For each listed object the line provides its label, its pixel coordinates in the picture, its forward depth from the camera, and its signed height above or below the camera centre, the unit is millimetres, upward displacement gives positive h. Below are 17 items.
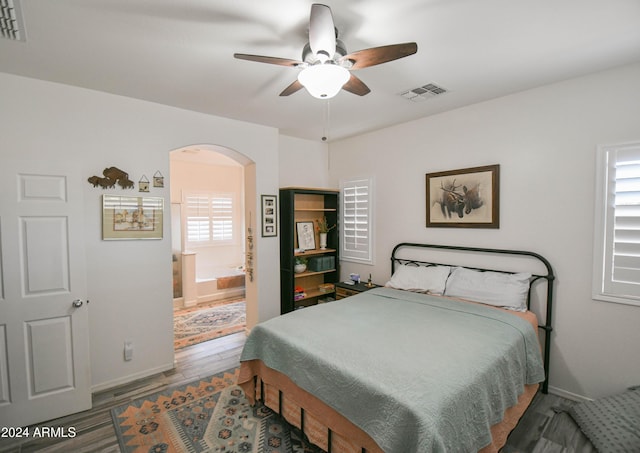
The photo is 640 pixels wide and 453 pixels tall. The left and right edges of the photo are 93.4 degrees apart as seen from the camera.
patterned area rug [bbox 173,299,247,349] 4105 -1661
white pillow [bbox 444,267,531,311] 2725 -712
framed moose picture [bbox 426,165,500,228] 3080 +172
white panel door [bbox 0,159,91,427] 2355 -647
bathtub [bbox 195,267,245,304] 5691 -1347
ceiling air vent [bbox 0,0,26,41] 1653 +1156
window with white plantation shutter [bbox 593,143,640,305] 2336 -109
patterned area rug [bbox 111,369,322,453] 2150 -1649
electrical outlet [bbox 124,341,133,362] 3004 -1346
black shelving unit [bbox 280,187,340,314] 4059 -540
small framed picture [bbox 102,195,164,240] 2881 -16
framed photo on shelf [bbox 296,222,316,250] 4422 -317
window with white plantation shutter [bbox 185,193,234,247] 6133 -79
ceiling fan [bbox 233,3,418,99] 1541 +891
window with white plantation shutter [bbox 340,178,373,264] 4281 -89
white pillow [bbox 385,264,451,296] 3256 -728
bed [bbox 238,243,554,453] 1530 -910
